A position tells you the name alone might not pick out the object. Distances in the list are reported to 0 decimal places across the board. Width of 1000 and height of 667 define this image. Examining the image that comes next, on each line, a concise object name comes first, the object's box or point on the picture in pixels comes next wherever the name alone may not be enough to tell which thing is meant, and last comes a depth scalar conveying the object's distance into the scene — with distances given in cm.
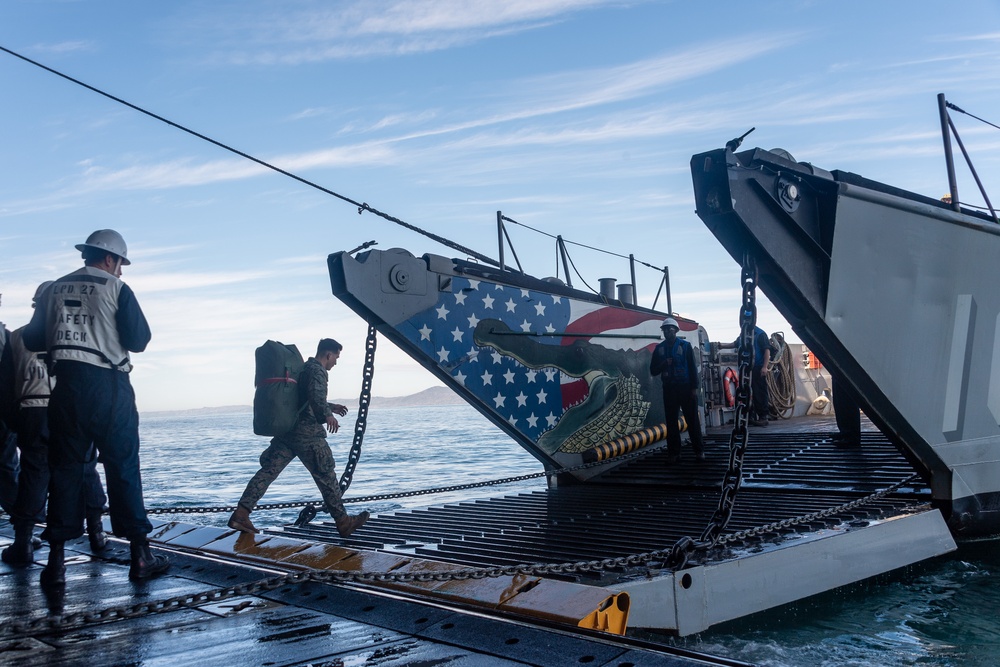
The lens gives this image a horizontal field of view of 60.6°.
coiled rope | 1297
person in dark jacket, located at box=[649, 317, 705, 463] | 876
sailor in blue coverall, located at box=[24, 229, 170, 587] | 409
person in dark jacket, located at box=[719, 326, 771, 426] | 1238
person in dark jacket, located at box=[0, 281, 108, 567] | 481
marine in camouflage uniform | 576
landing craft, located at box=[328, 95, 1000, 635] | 500
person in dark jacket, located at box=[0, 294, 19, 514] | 569
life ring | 1186
